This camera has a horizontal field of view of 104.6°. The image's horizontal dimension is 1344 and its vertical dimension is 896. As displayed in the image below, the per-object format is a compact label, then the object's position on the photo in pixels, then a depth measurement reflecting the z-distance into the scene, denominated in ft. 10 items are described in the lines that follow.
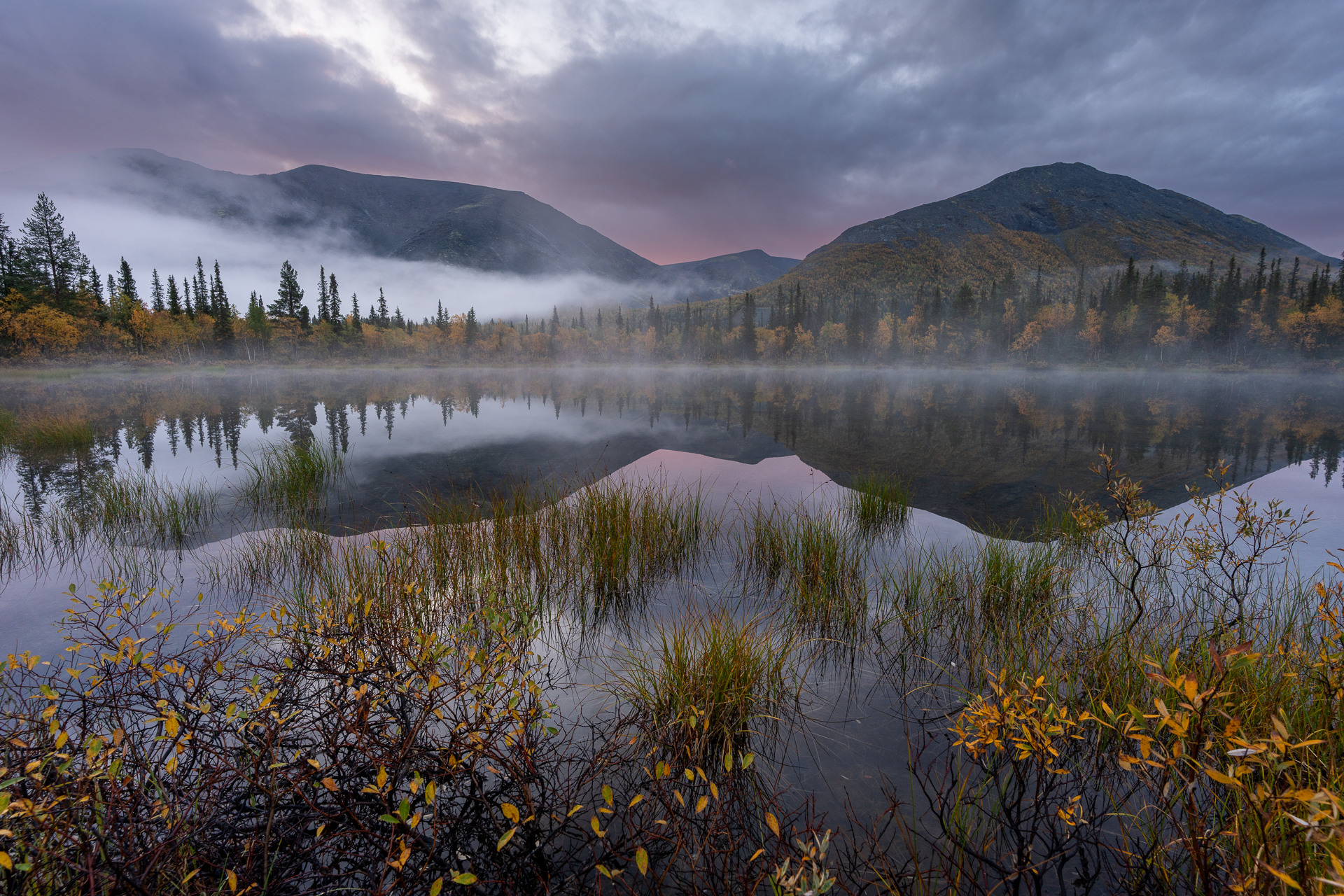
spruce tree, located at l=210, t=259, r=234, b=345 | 286.66
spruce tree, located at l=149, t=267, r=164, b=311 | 346.74
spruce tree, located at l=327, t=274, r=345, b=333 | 393.29
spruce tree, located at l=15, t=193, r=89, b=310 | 222.28
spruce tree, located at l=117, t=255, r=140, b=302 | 285.72
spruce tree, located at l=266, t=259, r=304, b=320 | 340.39
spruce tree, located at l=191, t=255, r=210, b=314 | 311.88
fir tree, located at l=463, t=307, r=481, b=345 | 402.72
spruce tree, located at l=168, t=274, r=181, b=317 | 293.96
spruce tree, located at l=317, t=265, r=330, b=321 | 391.04
